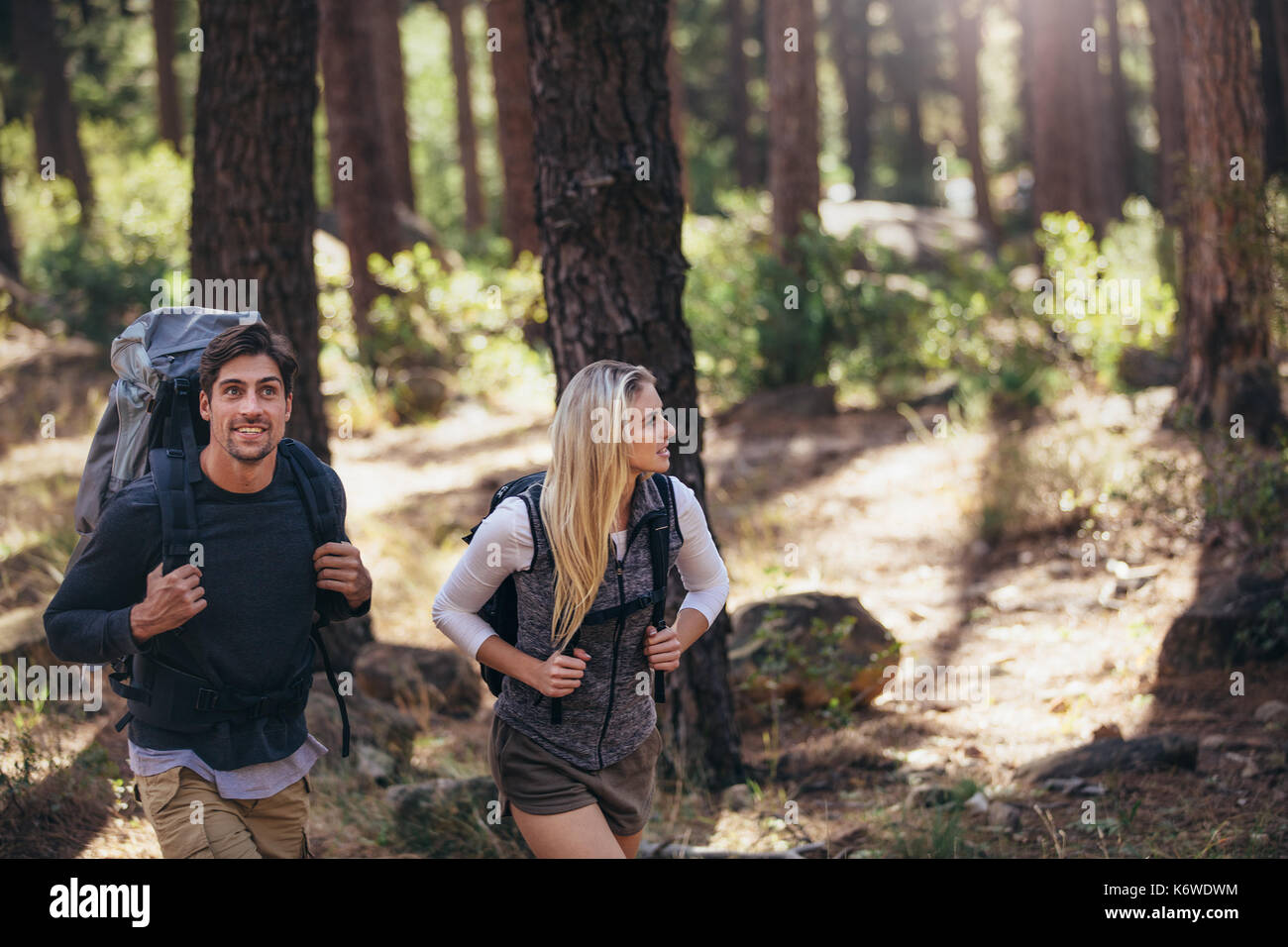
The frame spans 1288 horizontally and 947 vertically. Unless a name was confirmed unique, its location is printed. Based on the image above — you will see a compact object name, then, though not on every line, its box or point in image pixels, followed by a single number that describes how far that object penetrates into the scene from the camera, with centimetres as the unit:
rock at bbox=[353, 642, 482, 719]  706
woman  321
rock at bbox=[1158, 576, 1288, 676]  669
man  305
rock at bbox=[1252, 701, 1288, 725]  604
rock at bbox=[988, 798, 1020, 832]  512
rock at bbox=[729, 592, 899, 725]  667
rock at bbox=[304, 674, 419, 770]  573
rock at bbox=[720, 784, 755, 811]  562
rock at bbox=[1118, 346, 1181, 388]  1202
